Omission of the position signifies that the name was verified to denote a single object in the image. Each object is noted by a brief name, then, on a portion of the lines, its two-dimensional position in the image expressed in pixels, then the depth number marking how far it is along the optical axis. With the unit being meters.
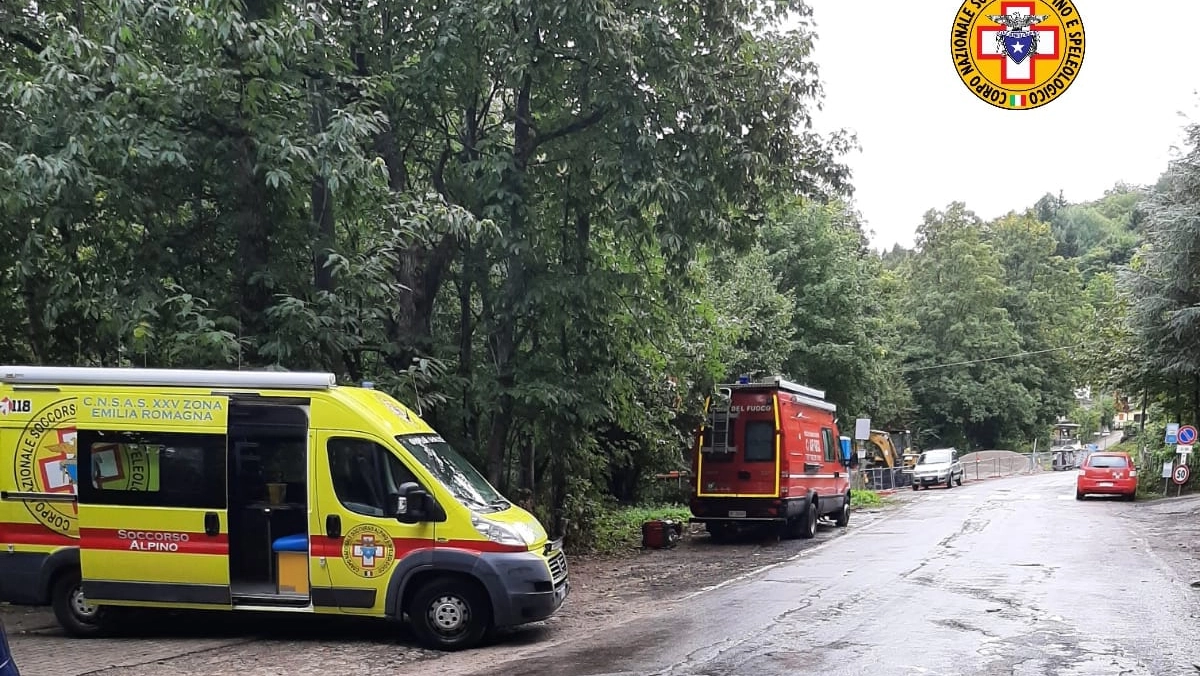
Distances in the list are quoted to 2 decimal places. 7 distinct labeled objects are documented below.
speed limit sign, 31.52
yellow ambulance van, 9.42
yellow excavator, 45.91
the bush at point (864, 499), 32.75
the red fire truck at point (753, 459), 18.97
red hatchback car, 32.56
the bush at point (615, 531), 18.23
